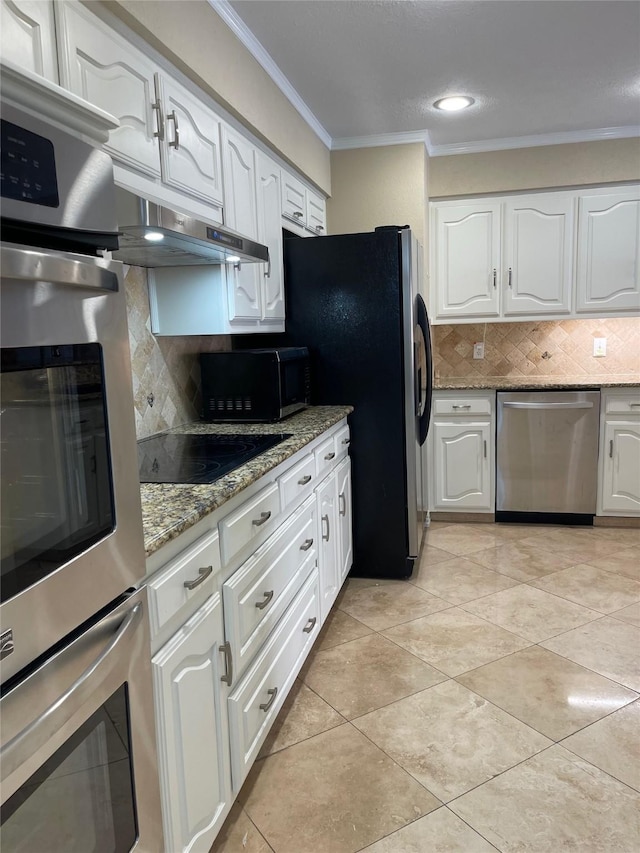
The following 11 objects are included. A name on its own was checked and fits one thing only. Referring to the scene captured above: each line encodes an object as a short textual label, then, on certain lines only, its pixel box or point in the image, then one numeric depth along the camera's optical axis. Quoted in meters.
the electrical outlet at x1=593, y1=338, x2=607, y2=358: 4.23
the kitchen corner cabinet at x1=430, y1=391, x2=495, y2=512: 3.97
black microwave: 2.60
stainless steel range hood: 1.47
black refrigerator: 3.00
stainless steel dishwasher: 3.86
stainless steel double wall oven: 0.77
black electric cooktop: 1.72
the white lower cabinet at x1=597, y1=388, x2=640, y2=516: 3.80
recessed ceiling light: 3.14
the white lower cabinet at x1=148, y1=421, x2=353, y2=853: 1.24
